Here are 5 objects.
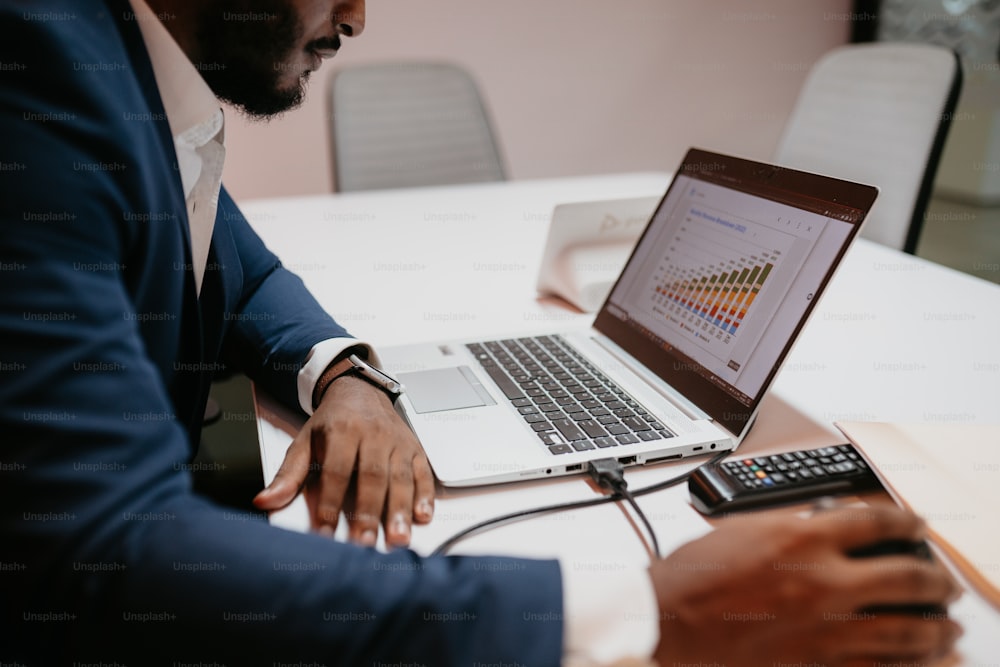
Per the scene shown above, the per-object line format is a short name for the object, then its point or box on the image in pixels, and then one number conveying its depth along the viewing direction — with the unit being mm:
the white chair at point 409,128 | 2102
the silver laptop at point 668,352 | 705
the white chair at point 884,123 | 1560
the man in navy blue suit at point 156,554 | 435
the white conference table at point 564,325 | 613
